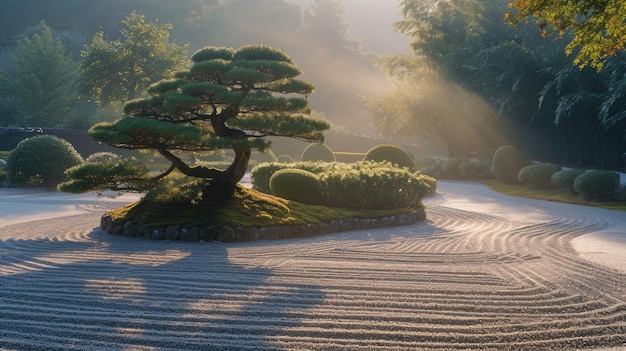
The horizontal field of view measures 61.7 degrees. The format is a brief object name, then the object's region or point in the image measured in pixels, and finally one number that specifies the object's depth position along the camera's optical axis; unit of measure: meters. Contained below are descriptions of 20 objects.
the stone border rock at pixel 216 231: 8.91
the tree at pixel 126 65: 38.06
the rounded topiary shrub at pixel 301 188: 11.93
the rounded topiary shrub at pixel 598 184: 16.44
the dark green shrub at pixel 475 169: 27.97
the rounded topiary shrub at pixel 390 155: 21.14
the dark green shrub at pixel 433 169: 30.22
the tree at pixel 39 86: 42.31
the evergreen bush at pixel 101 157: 22.66
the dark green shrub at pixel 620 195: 16.84
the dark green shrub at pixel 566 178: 18.42
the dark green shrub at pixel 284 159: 33.66
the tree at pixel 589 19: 7.07
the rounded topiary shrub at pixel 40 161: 19.59
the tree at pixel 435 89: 33.84
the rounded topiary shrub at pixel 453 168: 29.20
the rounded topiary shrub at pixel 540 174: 20.73
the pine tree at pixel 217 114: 9.33
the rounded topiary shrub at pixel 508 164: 24.22
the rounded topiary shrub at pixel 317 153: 28.86
